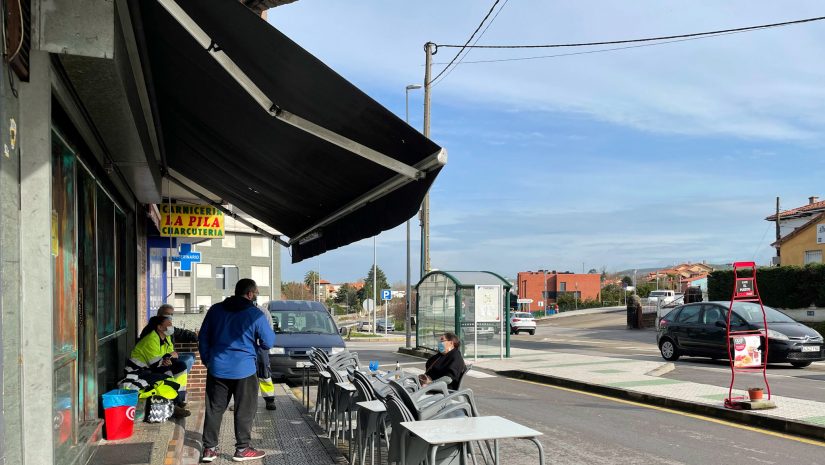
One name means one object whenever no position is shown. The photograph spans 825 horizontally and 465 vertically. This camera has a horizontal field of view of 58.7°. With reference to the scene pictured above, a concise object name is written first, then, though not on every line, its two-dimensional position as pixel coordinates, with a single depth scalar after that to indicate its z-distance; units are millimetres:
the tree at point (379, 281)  140150
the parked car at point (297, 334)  14227
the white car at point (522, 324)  41425
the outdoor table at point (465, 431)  4645
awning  4336
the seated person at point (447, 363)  7938
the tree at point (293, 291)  109375
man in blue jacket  7004
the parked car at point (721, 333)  15906
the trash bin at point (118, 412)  7016
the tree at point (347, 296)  134625
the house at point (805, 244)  42469
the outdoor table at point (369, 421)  6281
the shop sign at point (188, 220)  14711
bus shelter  20047
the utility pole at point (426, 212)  24219
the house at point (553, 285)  116000
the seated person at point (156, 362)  8492
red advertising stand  9953
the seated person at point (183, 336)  9469
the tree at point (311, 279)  130638
